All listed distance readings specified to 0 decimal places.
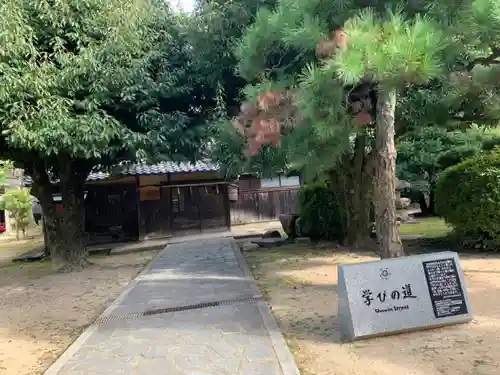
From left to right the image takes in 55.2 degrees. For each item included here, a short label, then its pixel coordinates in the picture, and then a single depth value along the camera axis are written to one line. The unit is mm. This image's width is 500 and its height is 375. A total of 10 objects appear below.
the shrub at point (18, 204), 26344
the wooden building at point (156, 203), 19766
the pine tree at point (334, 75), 4641
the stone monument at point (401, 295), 5125
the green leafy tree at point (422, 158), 19911
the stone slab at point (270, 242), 14719
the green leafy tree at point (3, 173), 27828
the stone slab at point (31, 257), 16428
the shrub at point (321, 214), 14289
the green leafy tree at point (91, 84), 8898
